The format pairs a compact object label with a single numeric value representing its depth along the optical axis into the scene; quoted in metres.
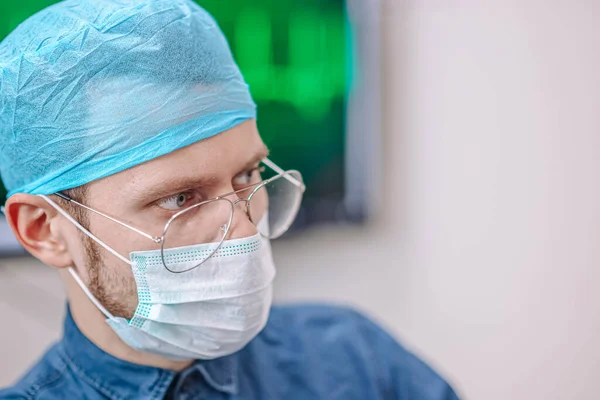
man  0.93
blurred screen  1.61
